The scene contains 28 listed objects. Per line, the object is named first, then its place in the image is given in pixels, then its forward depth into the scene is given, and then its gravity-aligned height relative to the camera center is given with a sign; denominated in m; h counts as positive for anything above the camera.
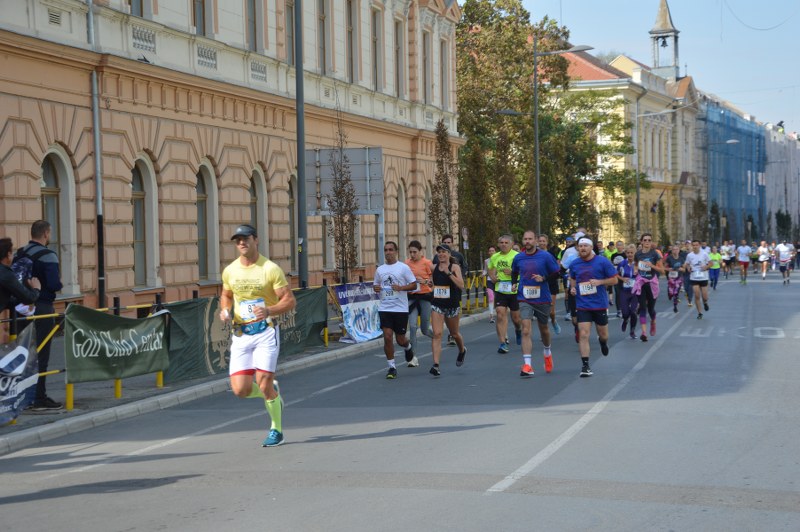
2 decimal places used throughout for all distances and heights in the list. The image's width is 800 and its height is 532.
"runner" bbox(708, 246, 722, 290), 43.66 -0.92
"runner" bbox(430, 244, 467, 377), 16.88 -0.61
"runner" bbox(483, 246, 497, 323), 28.23 -1.13
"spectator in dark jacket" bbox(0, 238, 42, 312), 12.31 -0.34
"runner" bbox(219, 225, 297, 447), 10.69 -0.57
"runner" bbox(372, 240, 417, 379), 16.45 -0.67
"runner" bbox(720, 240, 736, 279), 61.88 -0.83
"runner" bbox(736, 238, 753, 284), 51.38 -0.79
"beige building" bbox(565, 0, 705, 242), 80.25 +7.87
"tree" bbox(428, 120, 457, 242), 34.50 +1.54
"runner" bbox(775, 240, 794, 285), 50.20 -0.76
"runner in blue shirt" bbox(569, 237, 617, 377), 16.11 -0.52
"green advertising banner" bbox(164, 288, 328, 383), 15.77 -1.20
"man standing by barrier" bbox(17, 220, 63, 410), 13.01 -0.32
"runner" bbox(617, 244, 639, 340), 22.19 -0.93
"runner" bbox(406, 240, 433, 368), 18.08 -0.66
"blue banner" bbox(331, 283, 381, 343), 21.78 -1.14
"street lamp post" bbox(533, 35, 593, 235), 40.81 +4.20
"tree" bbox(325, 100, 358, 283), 24.31 +0.81
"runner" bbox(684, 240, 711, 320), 29.75 -0.66
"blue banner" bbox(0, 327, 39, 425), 12.12 -1.21
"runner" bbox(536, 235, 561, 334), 16.66 -0.54
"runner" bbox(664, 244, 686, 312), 30.89 -0.71
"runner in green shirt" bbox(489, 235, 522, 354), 19.36 -0.73
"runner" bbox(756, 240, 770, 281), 56.56 -0.75
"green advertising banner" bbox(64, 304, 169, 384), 13.48 -1.08
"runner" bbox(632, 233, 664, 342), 22.25 -0.69
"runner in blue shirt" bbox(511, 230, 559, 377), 16.52 -0.53
